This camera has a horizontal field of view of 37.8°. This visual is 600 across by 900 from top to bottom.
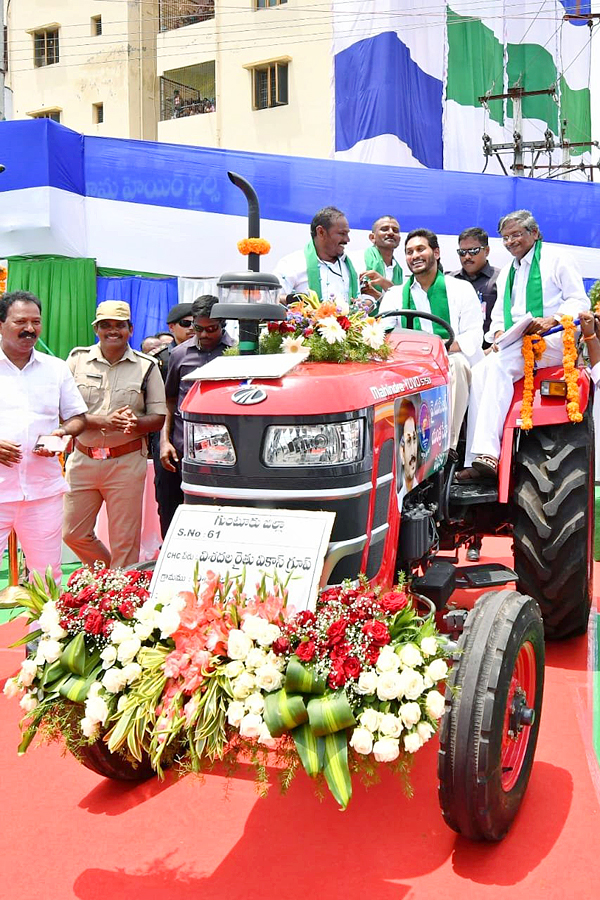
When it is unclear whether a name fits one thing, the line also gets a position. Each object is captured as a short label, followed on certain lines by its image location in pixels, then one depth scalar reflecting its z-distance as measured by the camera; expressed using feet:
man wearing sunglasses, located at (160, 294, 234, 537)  16.79
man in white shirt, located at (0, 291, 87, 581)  13.91
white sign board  8.41
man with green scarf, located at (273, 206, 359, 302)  14.34
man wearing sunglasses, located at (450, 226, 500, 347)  20.95
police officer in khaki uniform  16.08
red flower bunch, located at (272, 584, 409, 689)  7.47
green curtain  31.81
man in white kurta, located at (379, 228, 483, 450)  15.24
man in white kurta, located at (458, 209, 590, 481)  14.06
